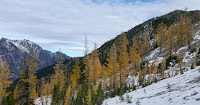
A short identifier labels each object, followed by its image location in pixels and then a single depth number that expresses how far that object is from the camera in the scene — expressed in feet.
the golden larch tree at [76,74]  141.91
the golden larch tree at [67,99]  114.91
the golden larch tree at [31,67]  64.88
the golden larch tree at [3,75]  81.35
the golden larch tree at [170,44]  155.02
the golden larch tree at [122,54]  90.34
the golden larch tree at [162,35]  190.22
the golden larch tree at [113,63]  90.99
